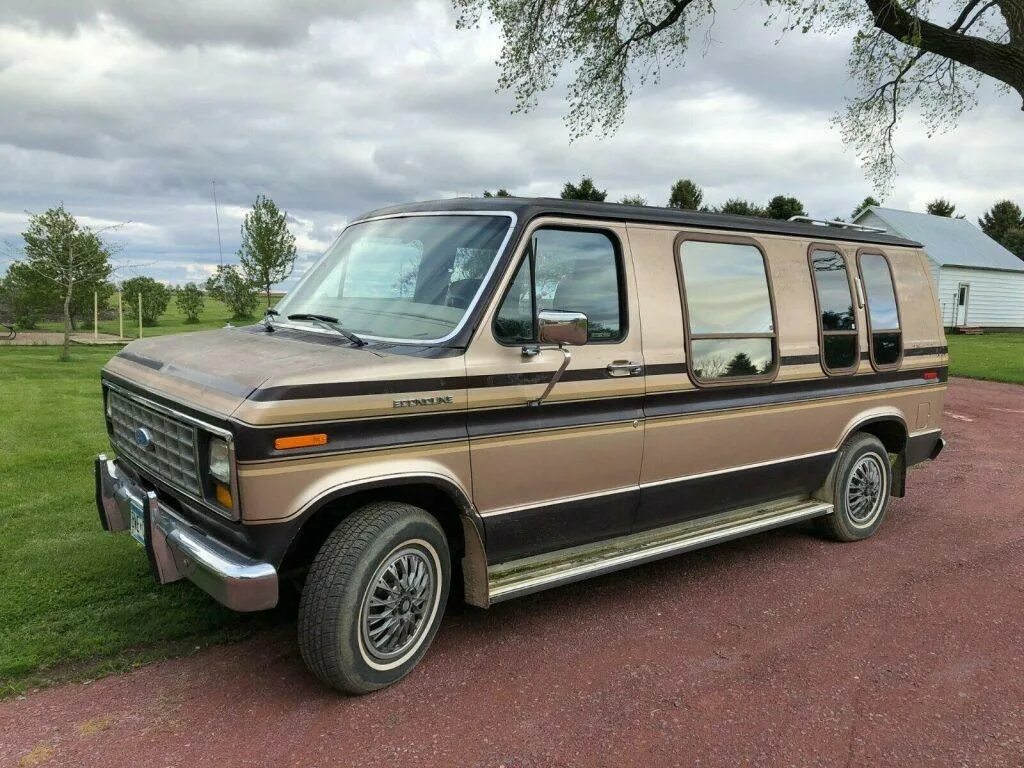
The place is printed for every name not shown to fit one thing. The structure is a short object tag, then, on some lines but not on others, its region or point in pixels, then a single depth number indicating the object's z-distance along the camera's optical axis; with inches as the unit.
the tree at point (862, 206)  1522.4
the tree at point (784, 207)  1000.6
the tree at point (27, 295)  885.2
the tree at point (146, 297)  1218.6
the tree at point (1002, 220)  2176.4
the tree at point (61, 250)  748.6
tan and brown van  133.4
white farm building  1369.3
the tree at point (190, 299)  1288.1
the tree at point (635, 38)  501.0
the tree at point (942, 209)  2105.2
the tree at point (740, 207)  1157.6
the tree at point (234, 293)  1192.2
